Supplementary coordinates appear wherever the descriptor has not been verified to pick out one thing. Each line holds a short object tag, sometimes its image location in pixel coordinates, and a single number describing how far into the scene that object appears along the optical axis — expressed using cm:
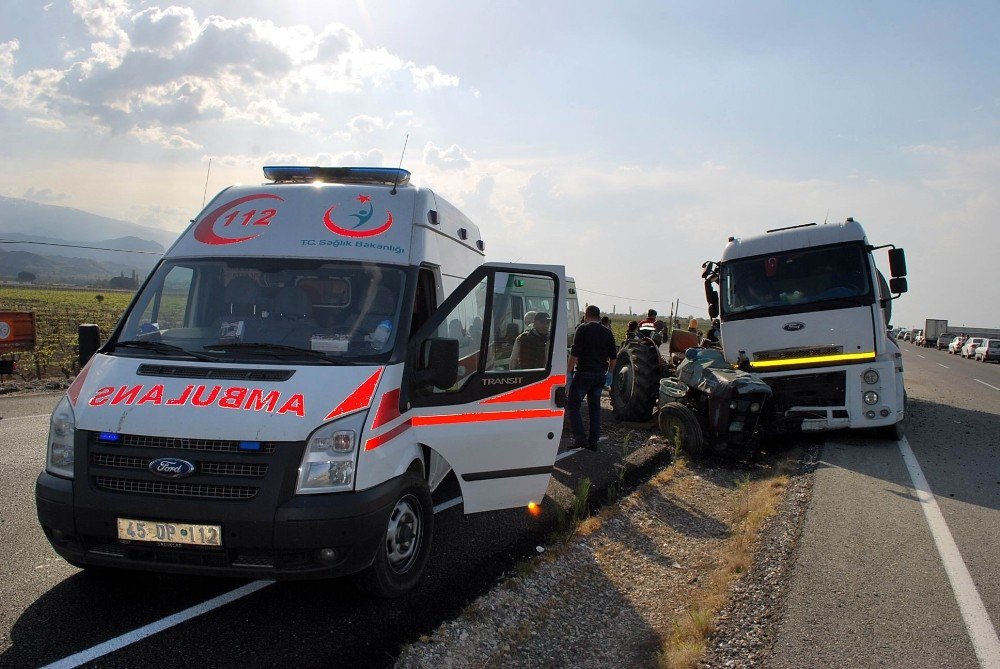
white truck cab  941
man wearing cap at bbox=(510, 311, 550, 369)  520
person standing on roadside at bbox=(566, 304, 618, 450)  916
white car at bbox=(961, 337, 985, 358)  4546
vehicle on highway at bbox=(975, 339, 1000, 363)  4112
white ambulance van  372
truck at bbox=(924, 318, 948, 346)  6769
